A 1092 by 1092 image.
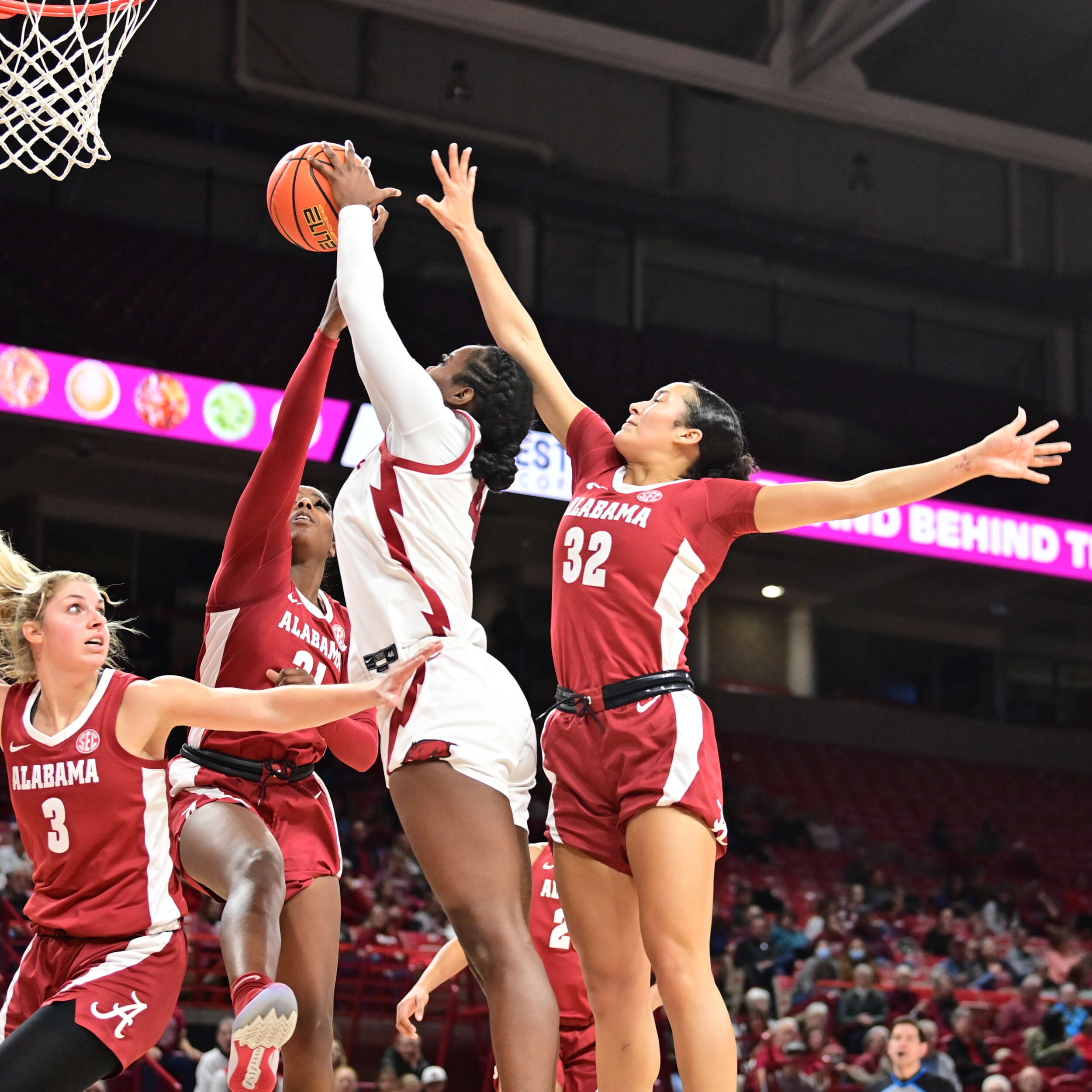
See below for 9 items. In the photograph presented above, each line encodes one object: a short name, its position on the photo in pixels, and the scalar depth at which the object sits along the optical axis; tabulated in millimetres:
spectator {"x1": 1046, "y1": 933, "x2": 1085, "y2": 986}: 14531
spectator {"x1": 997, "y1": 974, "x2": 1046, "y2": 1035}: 12094
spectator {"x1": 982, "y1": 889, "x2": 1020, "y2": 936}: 16578
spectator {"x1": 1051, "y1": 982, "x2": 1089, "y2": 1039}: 11969
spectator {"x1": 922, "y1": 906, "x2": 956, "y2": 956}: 14922
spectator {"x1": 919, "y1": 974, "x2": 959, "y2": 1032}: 12062
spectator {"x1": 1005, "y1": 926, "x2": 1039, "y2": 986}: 14070
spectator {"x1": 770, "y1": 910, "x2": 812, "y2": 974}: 13453
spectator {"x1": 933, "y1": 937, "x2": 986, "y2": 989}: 13922
